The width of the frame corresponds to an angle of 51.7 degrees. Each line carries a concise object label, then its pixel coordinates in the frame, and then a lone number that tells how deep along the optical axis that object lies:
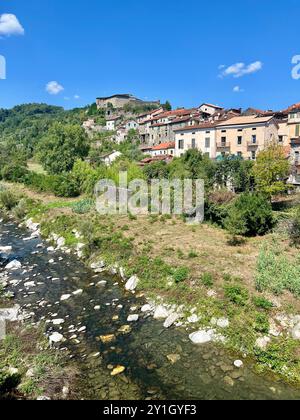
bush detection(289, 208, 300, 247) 15.74
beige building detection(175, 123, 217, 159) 41.28
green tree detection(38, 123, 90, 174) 45.50
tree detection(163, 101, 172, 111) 88.82
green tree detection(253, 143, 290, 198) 23.19
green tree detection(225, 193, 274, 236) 17.17
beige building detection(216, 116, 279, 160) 37.10
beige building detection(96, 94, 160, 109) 111.81
